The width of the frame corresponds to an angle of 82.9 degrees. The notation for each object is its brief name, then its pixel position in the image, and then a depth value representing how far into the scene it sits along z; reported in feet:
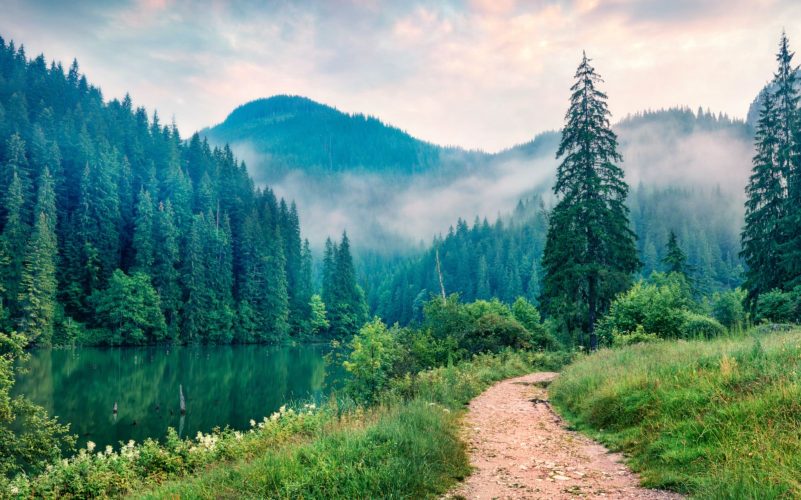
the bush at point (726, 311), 87.76
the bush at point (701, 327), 58.20
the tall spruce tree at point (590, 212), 85.92
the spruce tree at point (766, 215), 95.25
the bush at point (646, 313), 69.51
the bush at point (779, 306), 71.67
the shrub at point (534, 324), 102.27
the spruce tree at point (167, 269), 231.50
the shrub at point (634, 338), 61.94
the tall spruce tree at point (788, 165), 86.33
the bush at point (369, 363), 62.80
